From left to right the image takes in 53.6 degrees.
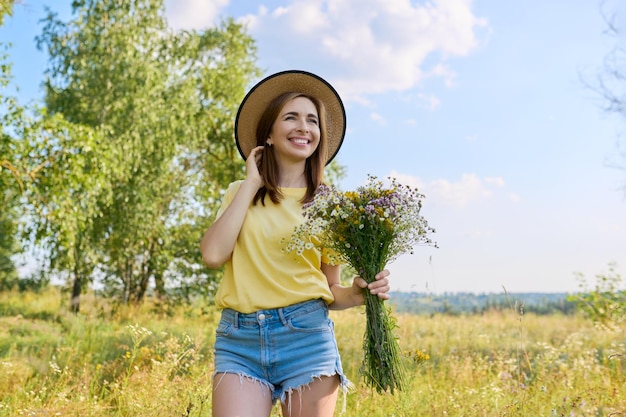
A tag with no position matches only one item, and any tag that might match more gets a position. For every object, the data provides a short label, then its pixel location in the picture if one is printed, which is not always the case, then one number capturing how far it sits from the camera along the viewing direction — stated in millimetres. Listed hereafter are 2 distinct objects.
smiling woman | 2527
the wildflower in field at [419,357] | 3482
